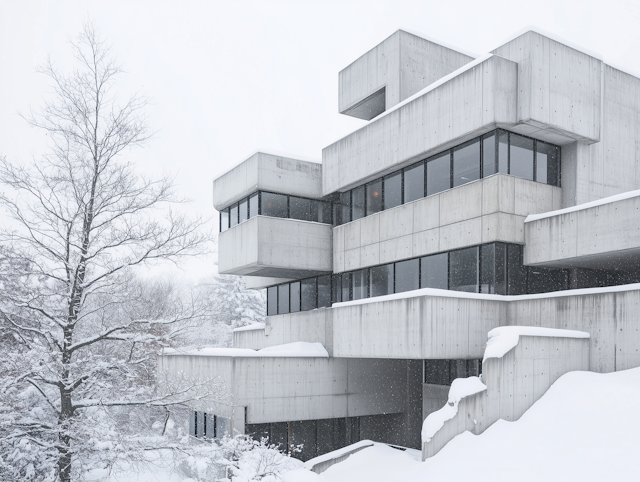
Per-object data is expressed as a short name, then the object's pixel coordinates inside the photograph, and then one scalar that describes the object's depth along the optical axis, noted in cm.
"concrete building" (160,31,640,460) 1616
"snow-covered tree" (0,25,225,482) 1269
